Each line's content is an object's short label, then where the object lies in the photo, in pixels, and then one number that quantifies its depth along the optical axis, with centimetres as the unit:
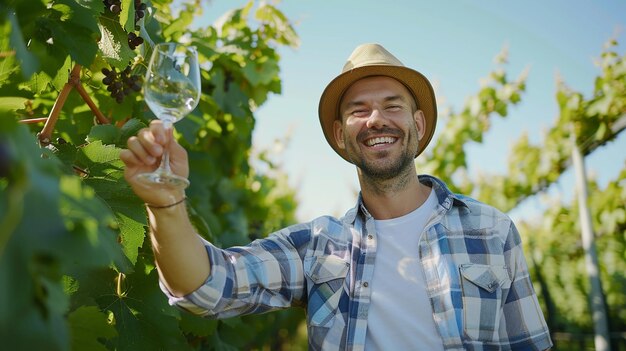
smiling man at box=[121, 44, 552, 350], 190
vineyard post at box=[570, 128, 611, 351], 435
